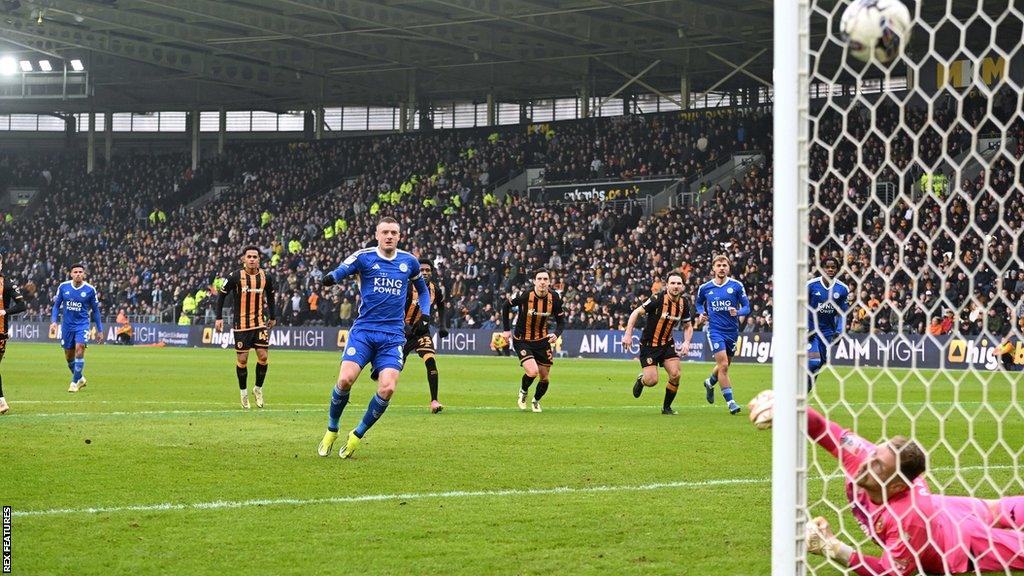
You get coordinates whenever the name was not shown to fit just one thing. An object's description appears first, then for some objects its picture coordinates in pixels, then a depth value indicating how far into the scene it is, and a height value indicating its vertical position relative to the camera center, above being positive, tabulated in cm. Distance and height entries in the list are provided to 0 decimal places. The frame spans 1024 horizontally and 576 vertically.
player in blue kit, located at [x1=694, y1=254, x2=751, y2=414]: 3616 +76
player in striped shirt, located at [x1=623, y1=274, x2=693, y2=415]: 3487 +40
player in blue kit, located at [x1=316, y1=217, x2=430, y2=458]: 2308 +30
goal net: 1056 +68
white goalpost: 1050 +39
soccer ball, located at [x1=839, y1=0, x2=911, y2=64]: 1054 +138
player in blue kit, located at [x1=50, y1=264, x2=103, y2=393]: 4437 +77
